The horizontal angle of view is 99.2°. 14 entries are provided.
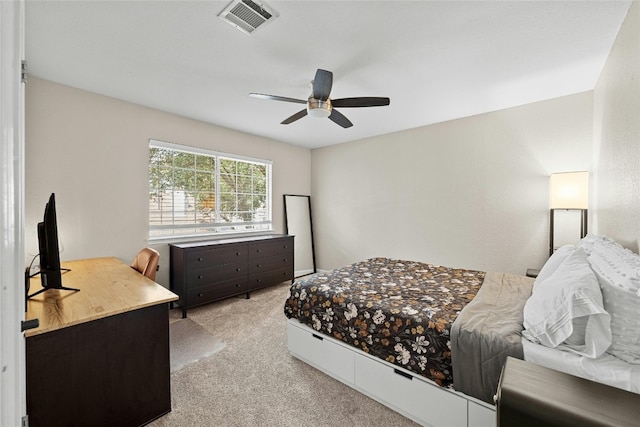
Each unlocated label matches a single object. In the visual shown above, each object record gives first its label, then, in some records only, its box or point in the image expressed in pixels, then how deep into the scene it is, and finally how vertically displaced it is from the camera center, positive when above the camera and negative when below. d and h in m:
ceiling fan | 2.24 +0.96
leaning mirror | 5.20 -0.39
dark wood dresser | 3.34 -0.78
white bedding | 1.06 -0.68
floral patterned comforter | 1.65 -0.71
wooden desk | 1.35 -0.80
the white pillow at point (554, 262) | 1.81 -0.38
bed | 1.23 -0.69
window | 3.58 +0.28
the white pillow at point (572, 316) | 1.16 -0.51
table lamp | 2.72 +0.14
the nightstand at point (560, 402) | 0.89 -0.68
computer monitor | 1.71 -0.28
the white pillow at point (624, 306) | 1.11 -0.42
